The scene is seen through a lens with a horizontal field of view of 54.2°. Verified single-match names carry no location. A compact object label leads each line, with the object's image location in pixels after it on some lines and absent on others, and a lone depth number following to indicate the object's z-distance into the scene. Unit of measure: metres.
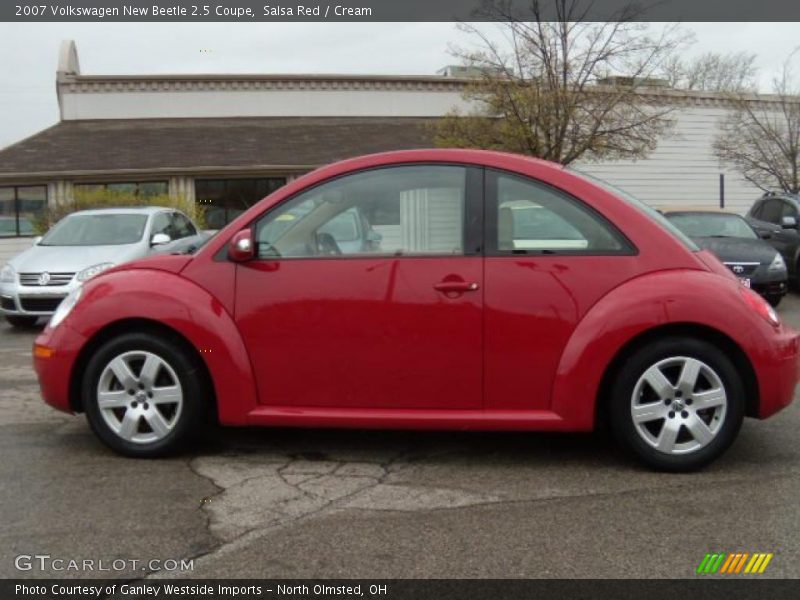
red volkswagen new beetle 4.13
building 22.42
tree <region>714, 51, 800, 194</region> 25.08
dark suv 12.55
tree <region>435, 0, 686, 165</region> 18.03
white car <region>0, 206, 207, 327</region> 9.98
